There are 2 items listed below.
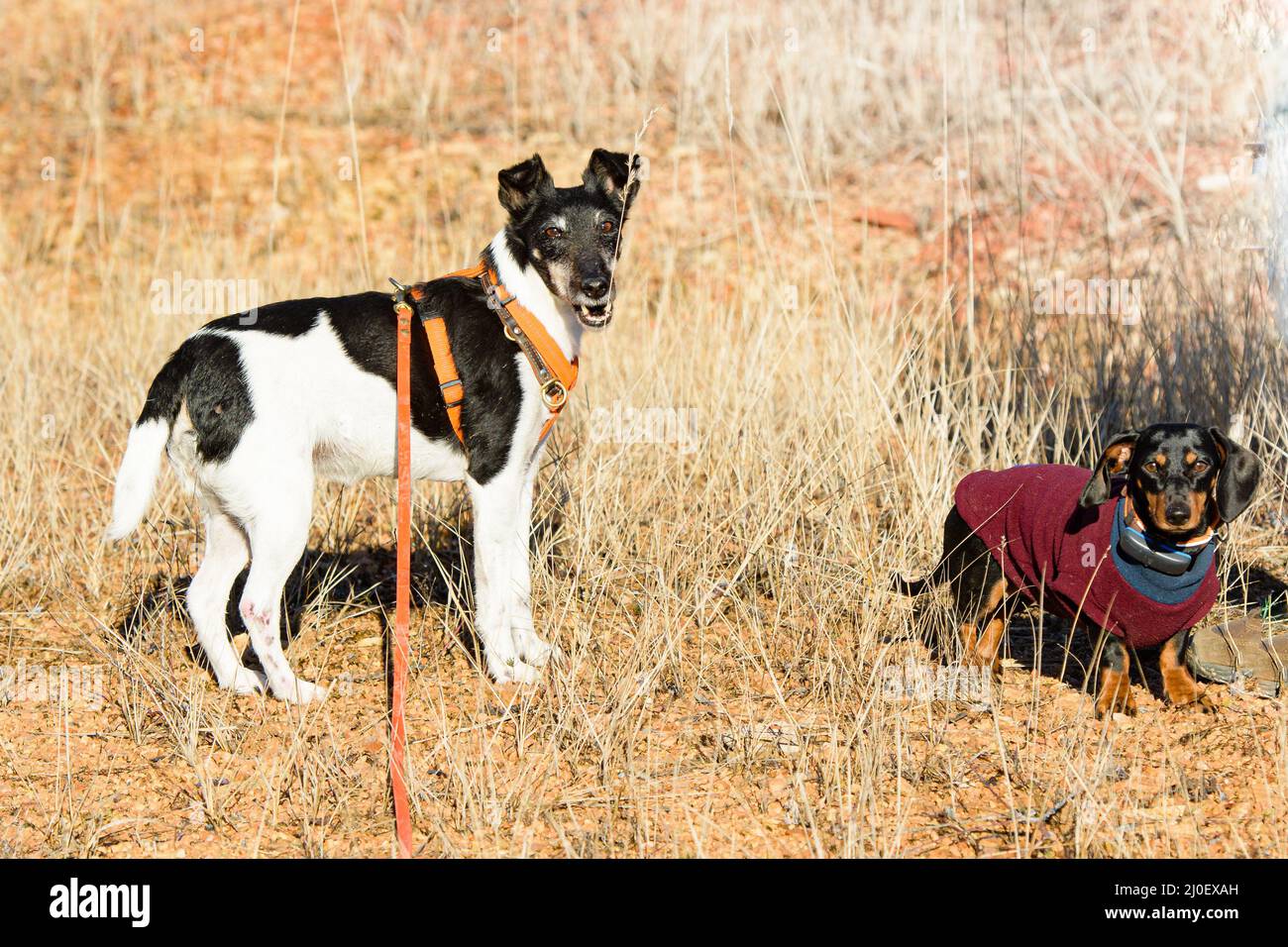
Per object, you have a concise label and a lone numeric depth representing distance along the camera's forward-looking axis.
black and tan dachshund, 3.53
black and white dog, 3.79
